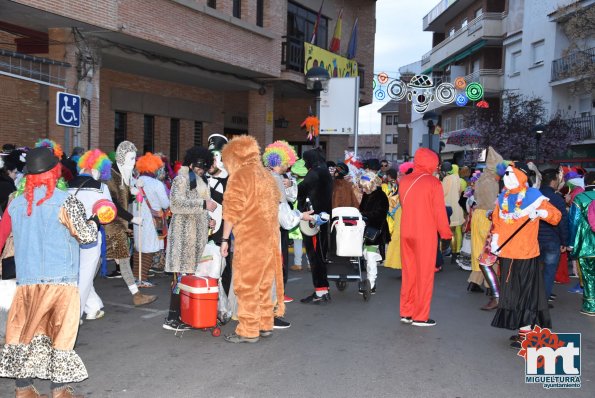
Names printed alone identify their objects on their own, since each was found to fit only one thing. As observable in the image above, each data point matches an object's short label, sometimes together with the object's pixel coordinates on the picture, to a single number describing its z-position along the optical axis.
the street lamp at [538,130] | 23.95
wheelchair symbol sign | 12.07
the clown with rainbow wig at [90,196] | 6.05
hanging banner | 21.86
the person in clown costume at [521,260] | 6.20
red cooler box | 6.20
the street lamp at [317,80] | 13.52
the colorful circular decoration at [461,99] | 24.97
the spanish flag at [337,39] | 25.01
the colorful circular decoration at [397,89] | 20.86
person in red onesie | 7.00
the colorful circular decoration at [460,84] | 23.54
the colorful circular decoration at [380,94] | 21.67
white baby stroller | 8.31
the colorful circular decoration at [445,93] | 21.25
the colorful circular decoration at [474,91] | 23.76
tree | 30.02
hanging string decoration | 14.43
